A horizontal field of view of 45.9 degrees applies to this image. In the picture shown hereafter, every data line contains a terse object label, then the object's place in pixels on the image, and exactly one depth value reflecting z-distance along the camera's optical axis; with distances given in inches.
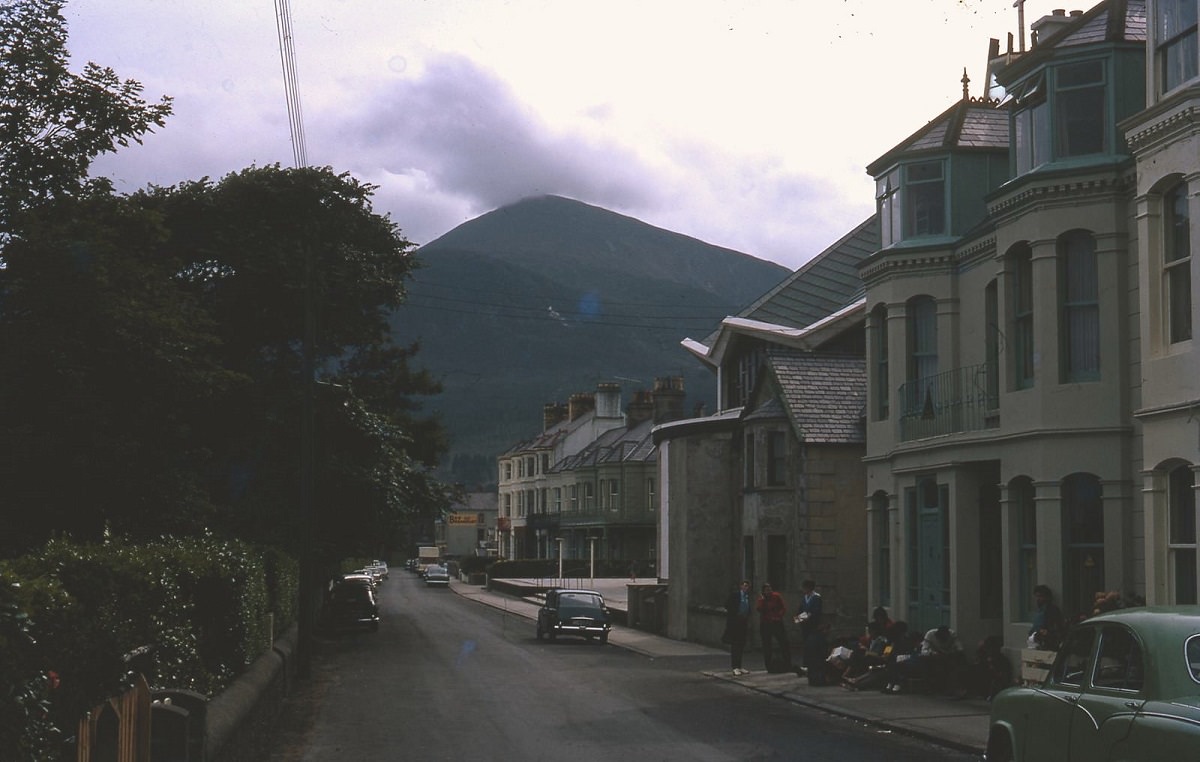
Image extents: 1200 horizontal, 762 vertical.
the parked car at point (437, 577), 4195.4
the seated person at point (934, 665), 967.0
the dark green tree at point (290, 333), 1664.6
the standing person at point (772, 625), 1168.2
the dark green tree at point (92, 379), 1072.8
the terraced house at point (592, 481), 4030.5
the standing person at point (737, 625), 1179.9
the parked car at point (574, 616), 1654.8
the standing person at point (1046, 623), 839.7
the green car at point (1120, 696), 341.1
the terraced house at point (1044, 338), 759.1
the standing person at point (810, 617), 1080.8
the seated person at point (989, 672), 927.0
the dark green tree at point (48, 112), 1120.8
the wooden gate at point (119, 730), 328.5
